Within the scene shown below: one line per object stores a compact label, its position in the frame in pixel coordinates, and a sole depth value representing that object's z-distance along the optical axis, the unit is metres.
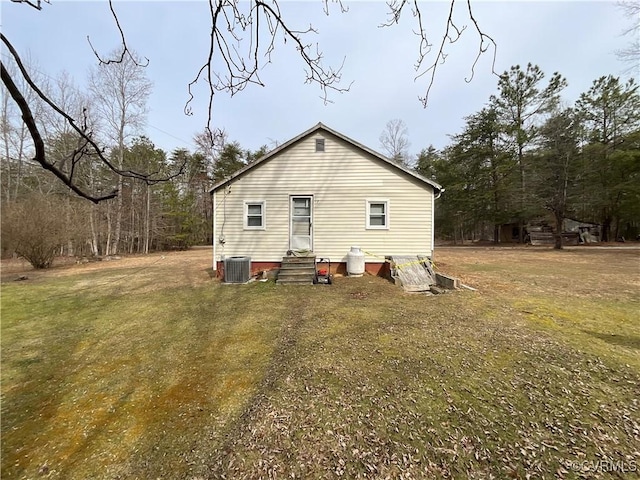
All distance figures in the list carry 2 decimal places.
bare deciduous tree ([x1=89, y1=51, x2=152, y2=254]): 19.50
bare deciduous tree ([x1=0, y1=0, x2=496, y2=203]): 1.59
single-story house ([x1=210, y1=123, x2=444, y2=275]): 10.20
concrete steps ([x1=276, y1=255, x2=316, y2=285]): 9.06
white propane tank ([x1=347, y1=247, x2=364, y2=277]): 9.68
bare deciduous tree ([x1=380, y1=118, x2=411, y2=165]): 34.08
